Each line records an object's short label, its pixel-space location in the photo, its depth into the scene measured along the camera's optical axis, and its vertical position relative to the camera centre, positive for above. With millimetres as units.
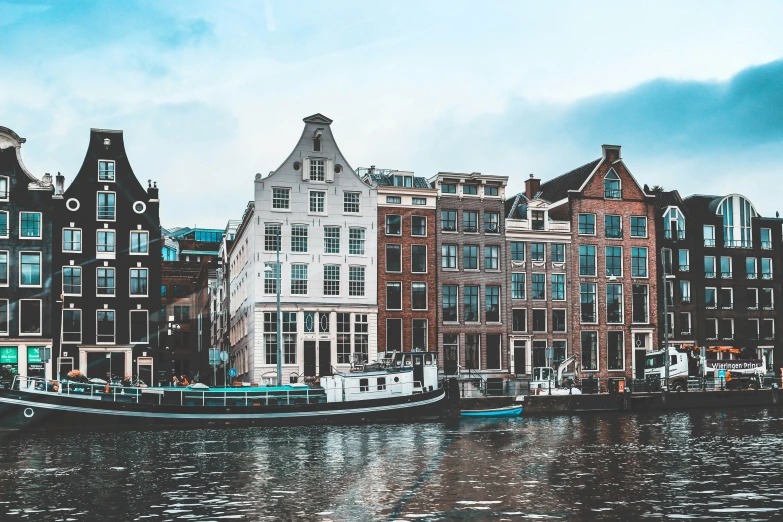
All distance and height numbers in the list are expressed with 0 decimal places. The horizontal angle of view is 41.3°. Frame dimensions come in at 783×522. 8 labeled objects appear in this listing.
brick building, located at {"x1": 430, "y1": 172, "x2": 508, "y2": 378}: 84000 +4994
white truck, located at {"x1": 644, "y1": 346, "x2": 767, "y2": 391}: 82625 -3102
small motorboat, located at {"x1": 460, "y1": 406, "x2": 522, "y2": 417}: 69875 -5390
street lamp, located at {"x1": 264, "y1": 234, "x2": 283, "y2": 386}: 68925 -1085
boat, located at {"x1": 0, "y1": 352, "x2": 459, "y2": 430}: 57469 -3929
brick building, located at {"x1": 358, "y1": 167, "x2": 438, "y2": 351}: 82312 +5389
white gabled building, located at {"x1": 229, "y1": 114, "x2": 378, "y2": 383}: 78438 +5584
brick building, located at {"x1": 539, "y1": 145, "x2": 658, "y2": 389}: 88500 +5555
